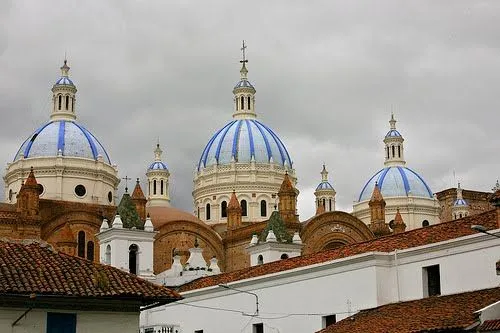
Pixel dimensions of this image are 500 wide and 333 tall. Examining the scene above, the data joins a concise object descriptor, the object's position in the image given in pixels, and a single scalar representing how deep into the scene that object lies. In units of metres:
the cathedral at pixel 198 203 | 49.00
